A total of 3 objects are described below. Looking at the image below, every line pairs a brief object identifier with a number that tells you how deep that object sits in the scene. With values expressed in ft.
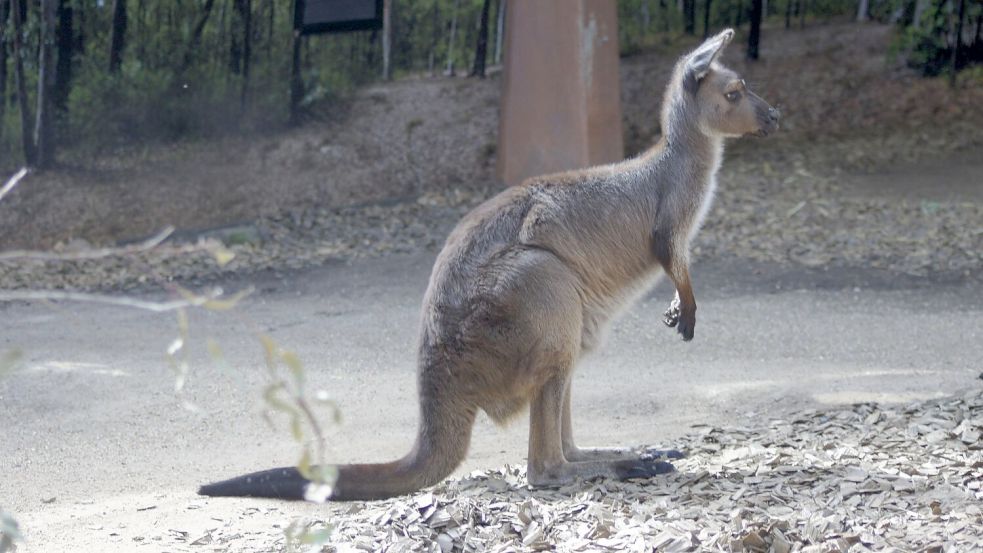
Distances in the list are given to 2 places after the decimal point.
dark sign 43.09
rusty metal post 39.75
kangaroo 15.12
